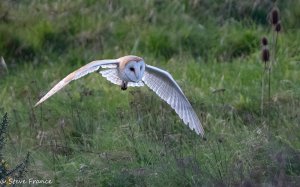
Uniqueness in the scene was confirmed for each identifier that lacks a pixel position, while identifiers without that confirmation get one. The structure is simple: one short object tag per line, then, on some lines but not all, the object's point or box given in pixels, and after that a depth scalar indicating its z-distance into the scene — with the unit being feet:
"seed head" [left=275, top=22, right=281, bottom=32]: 53.83
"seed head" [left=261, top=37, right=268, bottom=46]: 52.90
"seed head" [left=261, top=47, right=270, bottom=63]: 52.75
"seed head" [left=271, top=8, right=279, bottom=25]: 53.83
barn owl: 49.93
